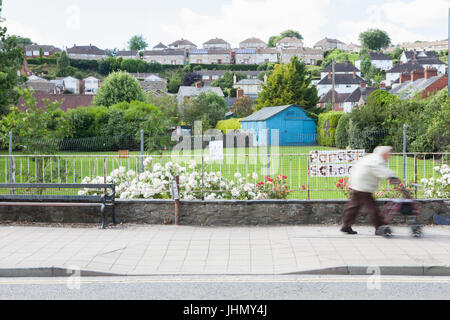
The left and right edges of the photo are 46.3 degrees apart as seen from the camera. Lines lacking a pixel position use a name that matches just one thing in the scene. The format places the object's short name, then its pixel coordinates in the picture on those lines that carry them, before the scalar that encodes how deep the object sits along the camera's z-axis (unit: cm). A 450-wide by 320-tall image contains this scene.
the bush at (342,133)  3594
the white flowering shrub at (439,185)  1111
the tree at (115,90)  7169
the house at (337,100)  10888
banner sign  1169
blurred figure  888
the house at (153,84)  12600
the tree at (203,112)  6275
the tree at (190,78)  13938
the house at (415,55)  16430
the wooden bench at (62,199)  1062
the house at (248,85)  14050
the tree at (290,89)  6369
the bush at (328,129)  4125
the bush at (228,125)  5800
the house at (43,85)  10681
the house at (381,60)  16788
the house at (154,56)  19838
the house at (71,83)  13262
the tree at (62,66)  14212
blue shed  4847
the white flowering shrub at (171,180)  1126
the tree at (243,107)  8088
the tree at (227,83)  12512
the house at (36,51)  18288
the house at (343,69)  14788
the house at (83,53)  19675
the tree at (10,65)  3356
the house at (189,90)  10793
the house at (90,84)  13462
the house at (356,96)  9324
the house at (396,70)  14268
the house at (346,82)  13162
